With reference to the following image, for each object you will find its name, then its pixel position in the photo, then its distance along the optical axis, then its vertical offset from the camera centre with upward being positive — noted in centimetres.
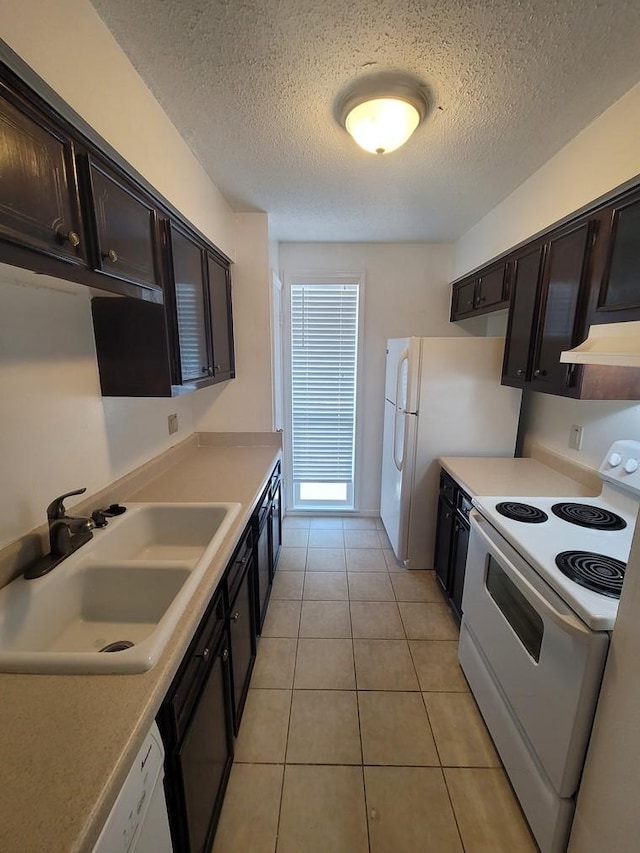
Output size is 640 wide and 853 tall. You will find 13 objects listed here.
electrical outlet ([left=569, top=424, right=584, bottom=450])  198 -40
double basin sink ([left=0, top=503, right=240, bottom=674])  78 -71
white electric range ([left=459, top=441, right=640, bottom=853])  104 -88
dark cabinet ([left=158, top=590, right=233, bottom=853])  87 -105
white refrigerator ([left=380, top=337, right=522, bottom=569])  236 -34
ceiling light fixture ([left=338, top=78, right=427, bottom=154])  127 +91
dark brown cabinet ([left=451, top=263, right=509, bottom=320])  222 +48
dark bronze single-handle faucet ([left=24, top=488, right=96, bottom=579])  112 -56
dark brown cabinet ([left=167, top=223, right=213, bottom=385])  161 +23
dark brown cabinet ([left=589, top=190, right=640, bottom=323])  131 +37
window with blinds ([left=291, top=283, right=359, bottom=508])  319 -28
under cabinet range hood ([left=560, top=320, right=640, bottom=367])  106 +6
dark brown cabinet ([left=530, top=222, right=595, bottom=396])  155 +25
